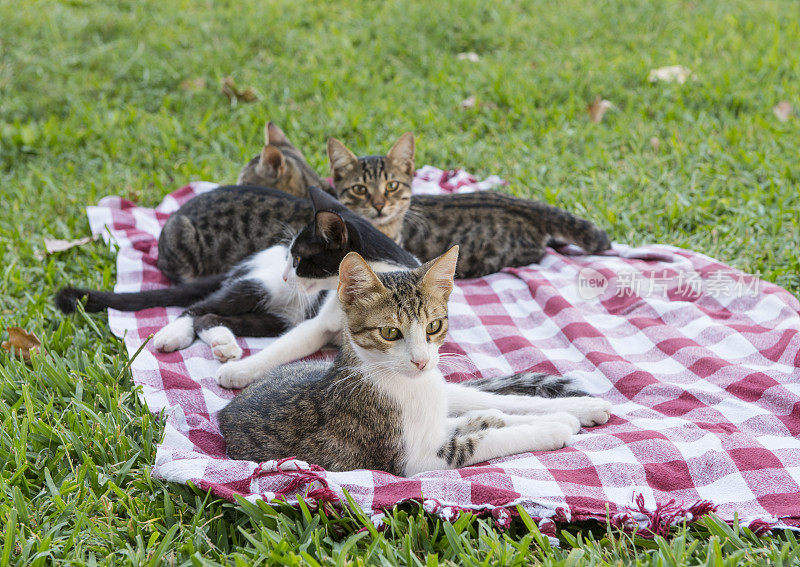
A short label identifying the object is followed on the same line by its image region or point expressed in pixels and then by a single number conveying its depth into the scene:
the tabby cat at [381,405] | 2.70
